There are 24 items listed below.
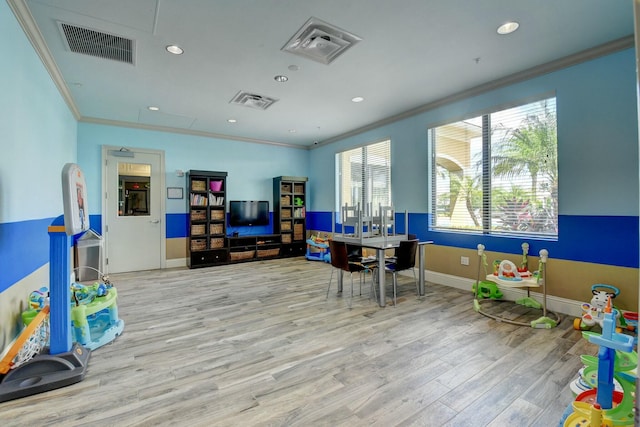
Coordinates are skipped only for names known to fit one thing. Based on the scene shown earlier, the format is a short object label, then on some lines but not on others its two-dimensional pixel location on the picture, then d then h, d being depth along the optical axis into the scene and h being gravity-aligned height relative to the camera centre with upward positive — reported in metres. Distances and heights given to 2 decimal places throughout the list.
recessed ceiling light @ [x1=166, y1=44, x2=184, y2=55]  2.99 +1.71
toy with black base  1.97 -0.83
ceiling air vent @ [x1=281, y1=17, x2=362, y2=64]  2.74 +1.73
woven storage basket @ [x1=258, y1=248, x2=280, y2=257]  6.64 -0.90
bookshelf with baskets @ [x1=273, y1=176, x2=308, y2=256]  7.03 -0.03
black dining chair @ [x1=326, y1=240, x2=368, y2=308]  3.69 -0.61
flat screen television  6.59 +0.02
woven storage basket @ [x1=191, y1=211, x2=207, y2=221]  5.99 -0.04
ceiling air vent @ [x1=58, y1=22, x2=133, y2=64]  2.75 +1.71
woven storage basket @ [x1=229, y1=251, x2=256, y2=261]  6.31 -0.92
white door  5.47 +0.07
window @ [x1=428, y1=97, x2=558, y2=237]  3.53 +0.54
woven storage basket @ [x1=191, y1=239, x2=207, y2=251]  5.93 -0.64
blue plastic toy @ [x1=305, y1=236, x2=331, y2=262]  6.56 -0.87
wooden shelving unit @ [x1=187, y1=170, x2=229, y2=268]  5.94 -0.12
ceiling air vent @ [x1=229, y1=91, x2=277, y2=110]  4.33 +1.75
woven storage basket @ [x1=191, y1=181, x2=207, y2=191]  6.06 +0.57
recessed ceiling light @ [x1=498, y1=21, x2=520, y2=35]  2.66 +1.72
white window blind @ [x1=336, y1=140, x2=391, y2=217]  5.72 +0.80
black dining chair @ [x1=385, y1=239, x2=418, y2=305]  3.74 -0.55
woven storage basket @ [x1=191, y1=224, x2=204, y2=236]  5.94 -0.32
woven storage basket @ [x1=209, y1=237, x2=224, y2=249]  6.14 -0.62
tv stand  6.36 -0.76
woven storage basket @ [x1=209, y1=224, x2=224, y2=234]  6.17 -0.33
